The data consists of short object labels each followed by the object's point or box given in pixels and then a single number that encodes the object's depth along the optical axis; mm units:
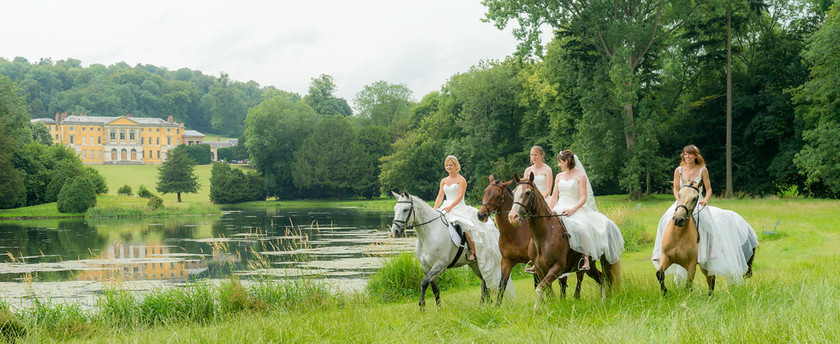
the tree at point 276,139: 78375
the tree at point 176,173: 70875
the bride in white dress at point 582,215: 7836
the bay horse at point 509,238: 7863
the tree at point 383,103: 90938
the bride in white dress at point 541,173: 8719
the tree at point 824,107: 28125
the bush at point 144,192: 62000
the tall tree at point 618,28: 32750
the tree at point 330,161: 73438
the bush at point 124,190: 62469
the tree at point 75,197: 50031
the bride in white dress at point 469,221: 9266
